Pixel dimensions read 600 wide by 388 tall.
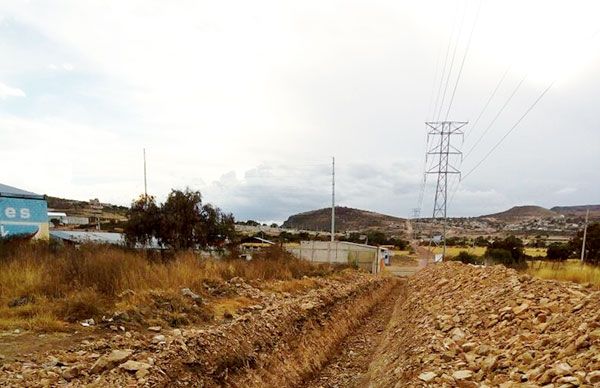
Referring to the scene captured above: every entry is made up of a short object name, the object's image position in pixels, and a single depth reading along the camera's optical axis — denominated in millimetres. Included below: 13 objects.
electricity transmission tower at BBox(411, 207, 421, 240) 165250
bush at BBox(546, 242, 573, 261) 51344
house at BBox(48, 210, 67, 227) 64244
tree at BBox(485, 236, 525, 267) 44906
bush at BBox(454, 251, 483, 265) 51172
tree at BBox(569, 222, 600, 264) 48494
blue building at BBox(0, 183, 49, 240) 38062
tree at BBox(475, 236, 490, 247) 97500
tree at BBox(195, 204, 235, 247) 42062
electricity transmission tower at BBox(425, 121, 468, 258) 47200
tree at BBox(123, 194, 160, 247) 40812
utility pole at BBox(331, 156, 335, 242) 62331
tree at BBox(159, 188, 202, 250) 40750
